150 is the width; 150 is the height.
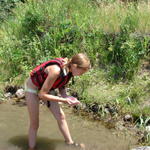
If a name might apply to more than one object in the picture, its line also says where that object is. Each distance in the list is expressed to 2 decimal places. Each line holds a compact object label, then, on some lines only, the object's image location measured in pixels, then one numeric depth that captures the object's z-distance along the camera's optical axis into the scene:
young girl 3.14
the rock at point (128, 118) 4.56
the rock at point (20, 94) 5.34
